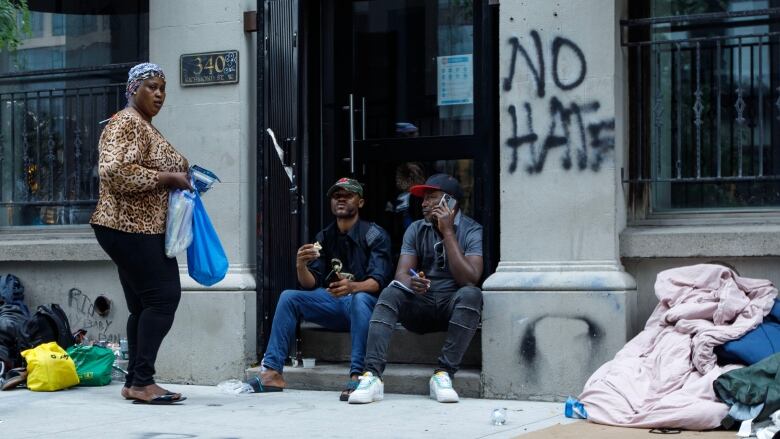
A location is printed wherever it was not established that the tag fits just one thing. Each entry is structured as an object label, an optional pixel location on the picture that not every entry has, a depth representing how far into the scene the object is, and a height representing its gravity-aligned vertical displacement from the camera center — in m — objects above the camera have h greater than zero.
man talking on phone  7.18 -0.41
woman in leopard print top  6.92 +0.09
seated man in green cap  7.61 -0.38
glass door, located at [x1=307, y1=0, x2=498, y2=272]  8.69 +1.00
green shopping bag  8.21 -0.99
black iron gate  8.30 +0.36
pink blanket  6.02 -0.74
